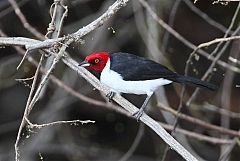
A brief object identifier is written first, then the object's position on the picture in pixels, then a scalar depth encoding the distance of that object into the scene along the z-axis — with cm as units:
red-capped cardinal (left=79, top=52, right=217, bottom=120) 509
